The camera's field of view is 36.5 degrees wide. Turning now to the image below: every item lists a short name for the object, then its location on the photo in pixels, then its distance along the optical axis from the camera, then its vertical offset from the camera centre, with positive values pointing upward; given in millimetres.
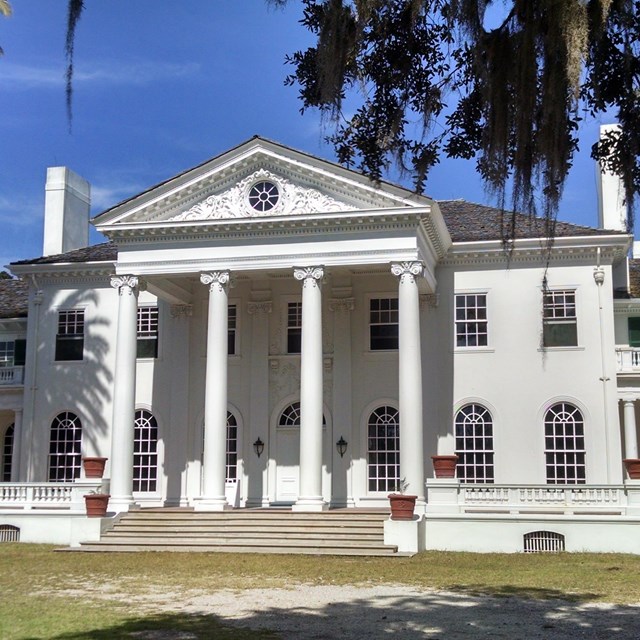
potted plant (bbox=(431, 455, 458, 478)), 24312 +492
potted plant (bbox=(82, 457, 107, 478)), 26094 +431
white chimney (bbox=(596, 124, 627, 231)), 31859 +9221
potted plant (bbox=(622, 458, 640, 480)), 23141 +428
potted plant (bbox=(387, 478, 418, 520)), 22797 -471
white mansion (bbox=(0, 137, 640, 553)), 25547 +3729
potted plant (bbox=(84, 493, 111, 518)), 24578 -472
